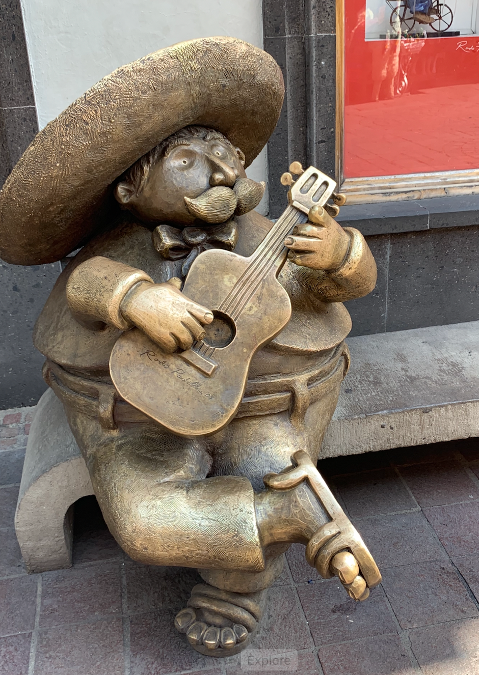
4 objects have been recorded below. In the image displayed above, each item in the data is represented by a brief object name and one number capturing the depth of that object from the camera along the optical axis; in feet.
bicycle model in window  9.32
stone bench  6.82
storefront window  9.41
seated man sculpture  4.93
